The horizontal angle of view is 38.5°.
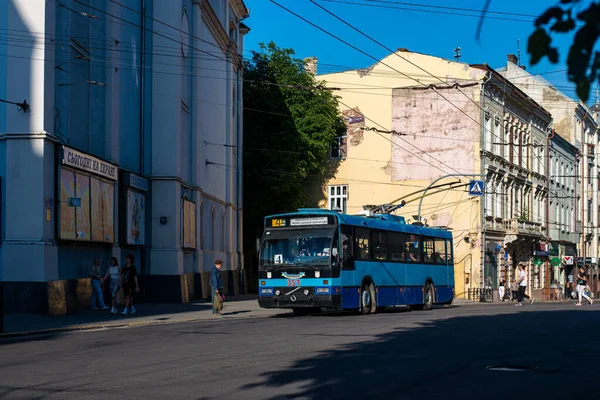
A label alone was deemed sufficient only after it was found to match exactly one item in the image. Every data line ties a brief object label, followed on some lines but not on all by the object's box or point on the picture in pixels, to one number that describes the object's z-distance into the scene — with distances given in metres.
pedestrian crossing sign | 43.91
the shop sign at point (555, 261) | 63.69
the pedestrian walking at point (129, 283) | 22.84
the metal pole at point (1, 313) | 16.62
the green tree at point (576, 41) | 4.09
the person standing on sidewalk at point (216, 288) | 23.83
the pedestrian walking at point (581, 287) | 38.81
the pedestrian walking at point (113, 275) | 24.23
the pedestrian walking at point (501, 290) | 48.50
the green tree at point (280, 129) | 47.16
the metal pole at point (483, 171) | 48.75
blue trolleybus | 23.39
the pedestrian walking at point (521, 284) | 40.03
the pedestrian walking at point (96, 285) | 23.98
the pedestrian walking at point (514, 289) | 41.24
